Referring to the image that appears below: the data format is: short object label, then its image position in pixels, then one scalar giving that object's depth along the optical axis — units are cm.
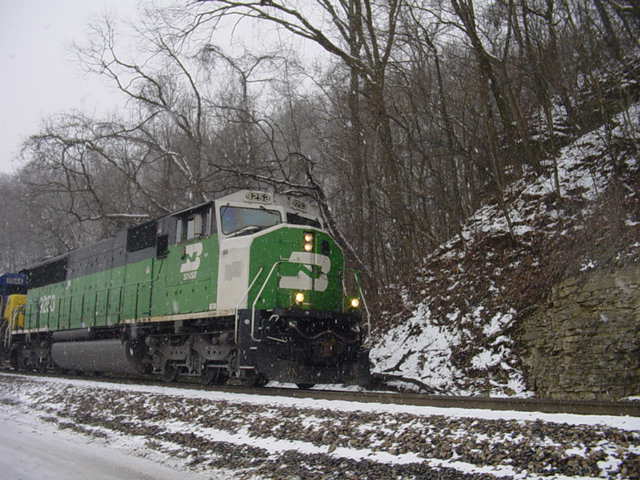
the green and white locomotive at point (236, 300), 966
